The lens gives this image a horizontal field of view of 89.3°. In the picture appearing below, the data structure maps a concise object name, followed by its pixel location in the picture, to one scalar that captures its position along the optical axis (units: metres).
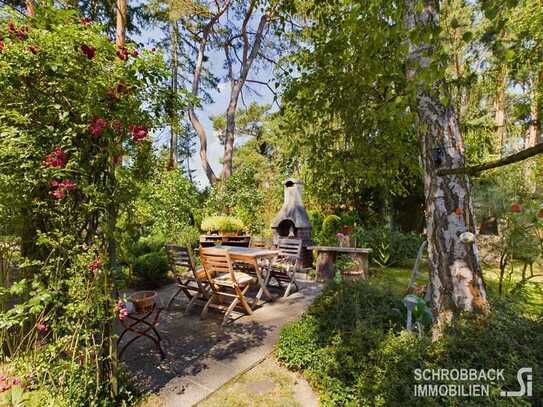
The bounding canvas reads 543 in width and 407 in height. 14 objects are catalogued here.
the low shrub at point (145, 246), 6.30
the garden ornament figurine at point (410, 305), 2.83
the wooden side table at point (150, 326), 2.82
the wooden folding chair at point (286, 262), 5.24
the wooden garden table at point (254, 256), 4.27
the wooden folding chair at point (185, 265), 4.24
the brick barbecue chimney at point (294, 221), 7.43
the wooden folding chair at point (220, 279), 3.89
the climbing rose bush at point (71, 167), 1.89
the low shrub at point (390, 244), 7.98
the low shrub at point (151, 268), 5.65
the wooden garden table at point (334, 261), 5.84
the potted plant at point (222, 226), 7.78
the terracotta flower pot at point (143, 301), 3.02
